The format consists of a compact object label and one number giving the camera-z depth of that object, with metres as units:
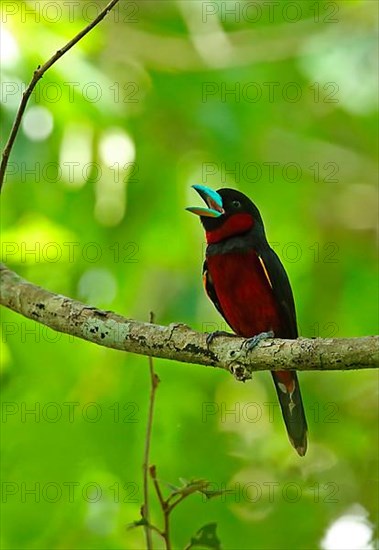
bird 8.97
